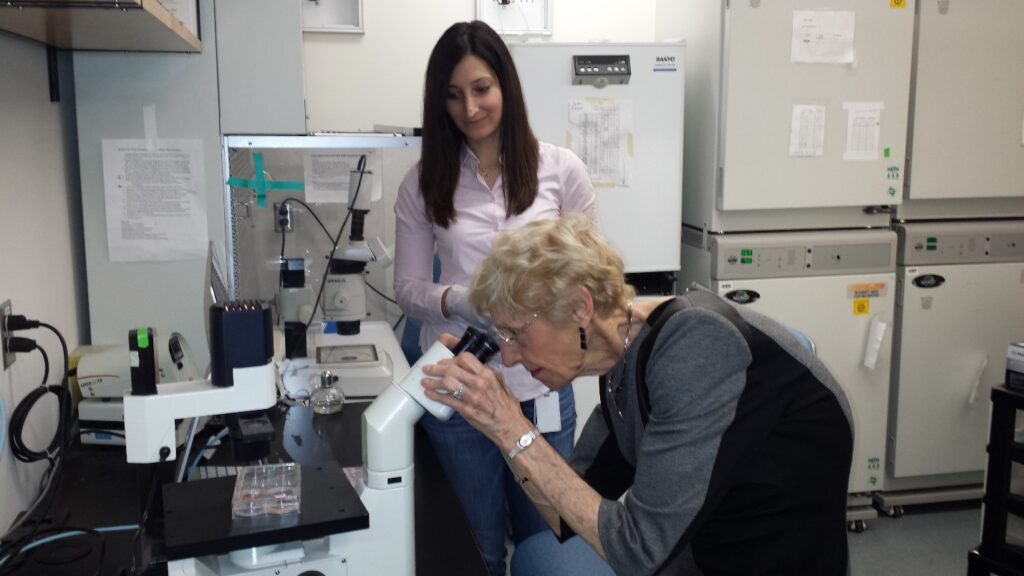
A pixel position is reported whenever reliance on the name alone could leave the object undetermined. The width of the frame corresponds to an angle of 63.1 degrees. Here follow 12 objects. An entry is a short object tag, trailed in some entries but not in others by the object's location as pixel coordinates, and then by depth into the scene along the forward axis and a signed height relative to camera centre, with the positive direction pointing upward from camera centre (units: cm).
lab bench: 121 -57
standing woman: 171 -7
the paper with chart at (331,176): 270 -3
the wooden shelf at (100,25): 128 +26
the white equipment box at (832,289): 278 -41
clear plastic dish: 100 -41
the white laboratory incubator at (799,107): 268 +19
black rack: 233 -92
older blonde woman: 108 -33
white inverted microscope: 96 -36
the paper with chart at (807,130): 273 +11
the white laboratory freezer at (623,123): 269 +14
